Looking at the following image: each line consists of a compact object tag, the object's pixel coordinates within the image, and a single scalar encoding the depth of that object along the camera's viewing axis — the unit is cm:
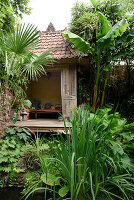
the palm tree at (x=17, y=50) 333
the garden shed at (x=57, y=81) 523
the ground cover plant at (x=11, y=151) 322
